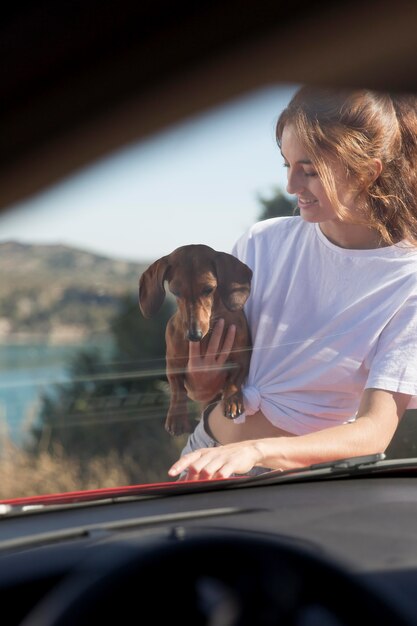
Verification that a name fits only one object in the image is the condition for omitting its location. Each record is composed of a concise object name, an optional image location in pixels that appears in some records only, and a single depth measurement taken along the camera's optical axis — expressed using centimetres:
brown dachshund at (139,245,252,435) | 377
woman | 375
